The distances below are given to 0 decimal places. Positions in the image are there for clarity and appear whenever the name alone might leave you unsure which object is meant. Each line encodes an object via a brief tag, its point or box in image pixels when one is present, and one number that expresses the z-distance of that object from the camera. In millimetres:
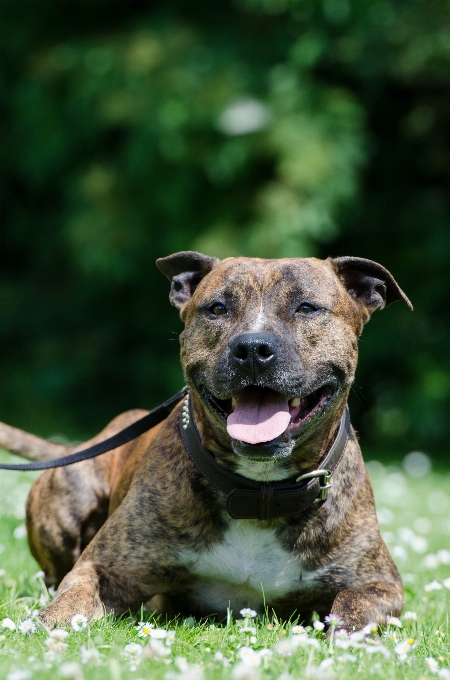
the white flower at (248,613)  3427
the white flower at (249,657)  2703
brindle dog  3473
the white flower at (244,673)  2289
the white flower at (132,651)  2796
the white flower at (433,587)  4074
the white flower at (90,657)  2596
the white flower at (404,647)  2861
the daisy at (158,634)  3021
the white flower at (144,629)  3156
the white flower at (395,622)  3385
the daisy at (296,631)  3301
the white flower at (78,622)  3117
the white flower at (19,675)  2329
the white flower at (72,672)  2305
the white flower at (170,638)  3049
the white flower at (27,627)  3084
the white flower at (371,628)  3051
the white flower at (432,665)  2770
